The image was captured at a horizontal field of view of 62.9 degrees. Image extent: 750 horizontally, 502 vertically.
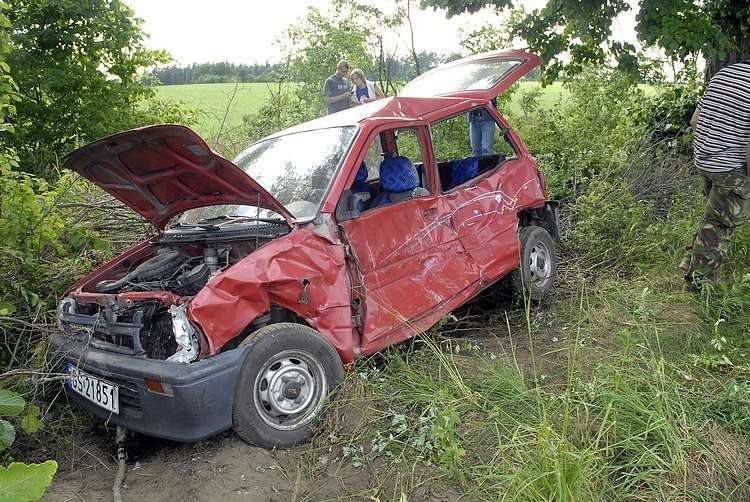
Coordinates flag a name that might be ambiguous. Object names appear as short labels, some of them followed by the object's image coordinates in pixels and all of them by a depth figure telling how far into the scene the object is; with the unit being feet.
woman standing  30.37
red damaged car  10.09
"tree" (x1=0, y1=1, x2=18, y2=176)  12.01
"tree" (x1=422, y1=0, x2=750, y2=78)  18.28
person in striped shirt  14.53
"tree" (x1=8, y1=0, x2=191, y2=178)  23.63
